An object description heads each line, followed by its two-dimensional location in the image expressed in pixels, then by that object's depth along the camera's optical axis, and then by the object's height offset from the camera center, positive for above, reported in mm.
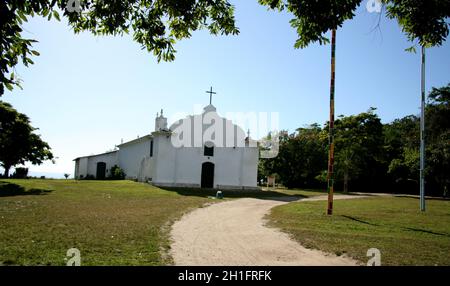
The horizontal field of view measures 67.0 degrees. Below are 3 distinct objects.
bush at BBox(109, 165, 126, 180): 40500 -1124
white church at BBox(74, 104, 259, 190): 32781 +1338
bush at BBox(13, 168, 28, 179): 41172 -1552
